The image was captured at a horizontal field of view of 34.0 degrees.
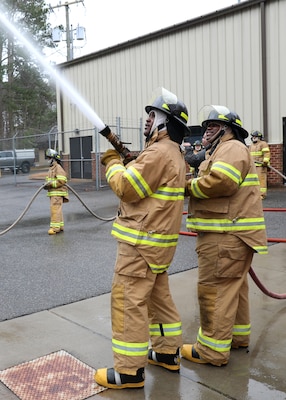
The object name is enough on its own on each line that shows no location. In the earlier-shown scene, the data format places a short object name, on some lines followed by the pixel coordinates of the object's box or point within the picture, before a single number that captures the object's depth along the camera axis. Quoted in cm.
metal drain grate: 294
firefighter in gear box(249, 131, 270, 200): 1224
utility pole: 2436
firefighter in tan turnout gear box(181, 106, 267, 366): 315
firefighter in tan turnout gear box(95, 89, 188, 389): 290
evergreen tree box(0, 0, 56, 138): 1614
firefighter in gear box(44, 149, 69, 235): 877
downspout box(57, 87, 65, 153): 2209
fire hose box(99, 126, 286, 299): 310
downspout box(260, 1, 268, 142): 1448
